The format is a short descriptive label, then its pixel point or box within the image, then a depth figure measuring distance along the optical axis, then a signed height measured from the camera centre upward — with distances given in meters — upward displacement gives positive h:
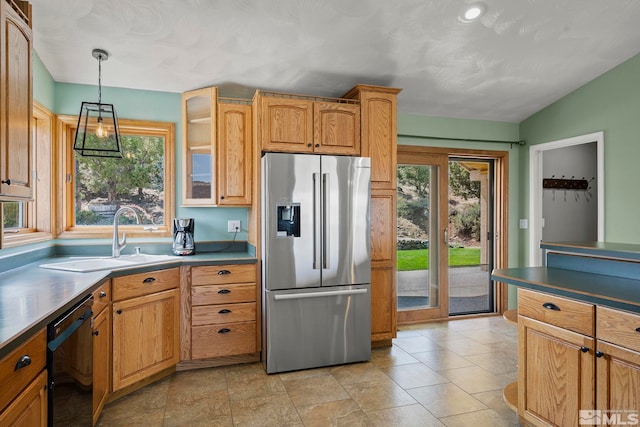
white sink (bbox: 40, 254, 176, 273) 2.55 -0.37
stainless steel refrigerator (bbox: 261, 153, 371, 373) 3.01 -0.40
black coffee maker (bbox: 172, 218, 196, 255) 3.35 -0.22
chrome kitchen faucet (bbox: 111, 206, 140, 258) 3.11 -0.19
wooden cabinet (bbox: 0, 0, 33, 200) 1.68 +0.51
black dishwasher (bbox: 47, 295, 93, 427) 1.54 -0.69
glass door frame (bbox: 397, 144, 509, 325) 4.38 +0.05
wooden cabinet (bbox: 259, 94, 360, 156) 3.20 +0.75
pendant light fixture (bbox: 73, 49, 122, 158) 2.80 +0.68
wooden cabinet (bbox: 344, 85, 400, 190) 3.44 +0.75
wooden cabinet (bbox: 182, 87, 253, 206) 3.33 +0.56
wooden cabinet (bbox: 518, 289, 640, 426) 1.62 -0.72
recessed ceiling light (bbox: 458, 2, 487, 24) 2.68 +1.44
